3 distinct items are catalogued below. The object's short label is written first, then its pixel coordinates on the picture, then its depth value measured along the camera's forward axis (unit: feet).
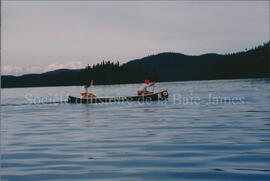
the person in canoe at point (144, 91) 128.22
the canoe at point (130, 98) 127.65
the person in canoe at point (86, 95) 130.43
